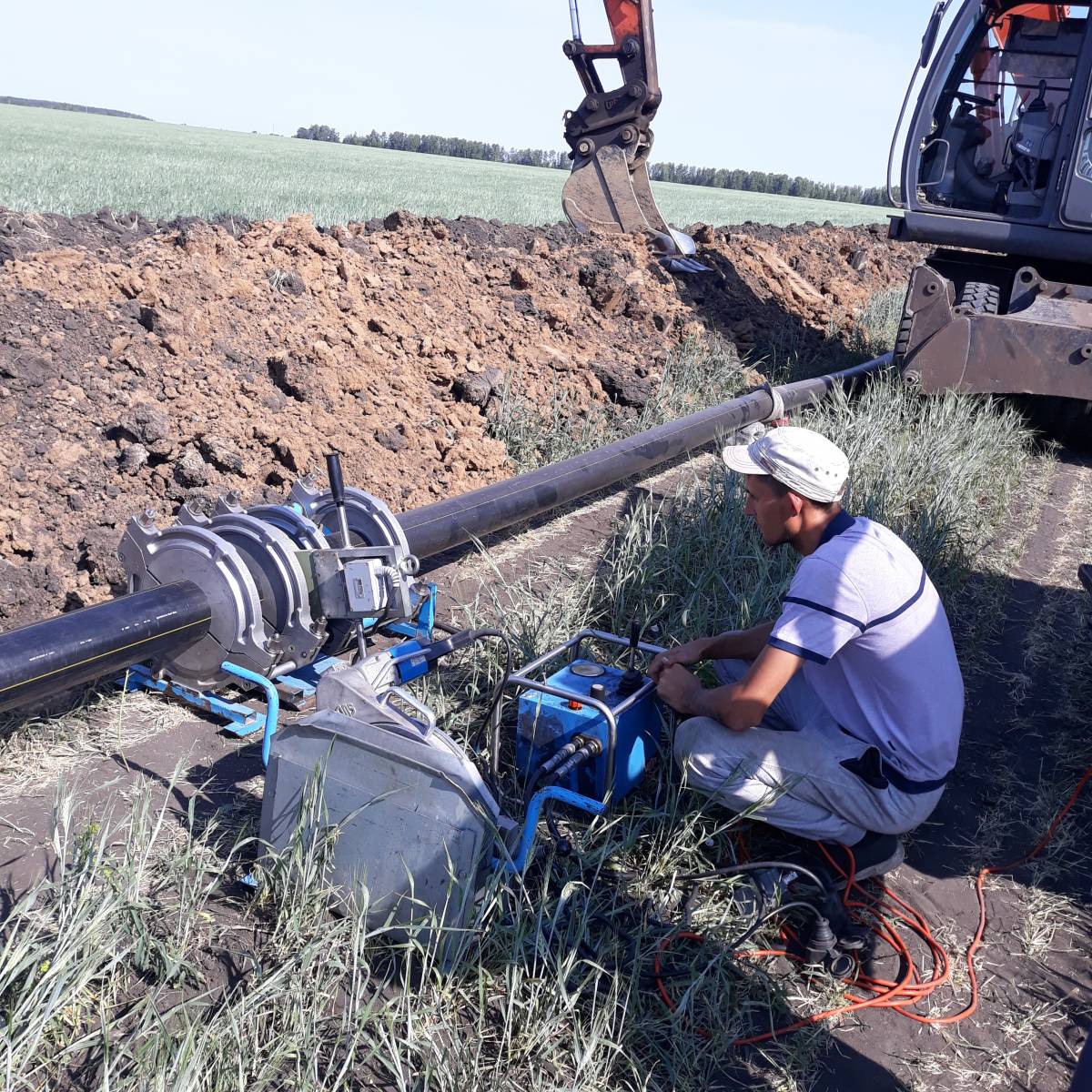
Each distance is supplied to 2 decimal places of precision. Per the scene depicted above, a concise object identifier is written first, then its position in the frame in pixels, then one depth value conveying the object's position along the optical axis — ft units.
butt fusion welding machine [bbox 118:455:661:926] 7.86
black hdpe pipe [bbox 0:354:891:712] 9.36
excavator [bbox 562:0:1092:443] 24.31
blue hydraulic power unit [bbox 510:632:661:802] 9.43
